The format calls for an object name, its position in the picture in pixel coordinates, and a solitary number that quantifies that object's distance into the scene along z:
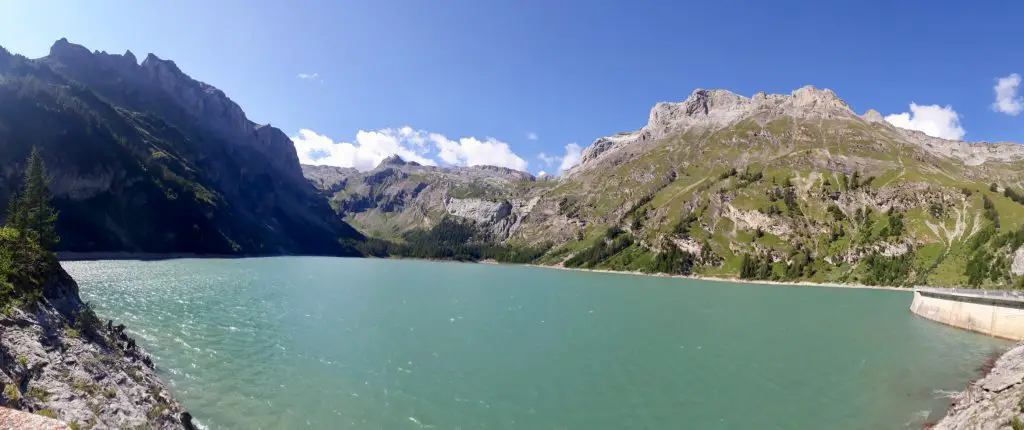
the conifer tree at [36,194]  75.22
